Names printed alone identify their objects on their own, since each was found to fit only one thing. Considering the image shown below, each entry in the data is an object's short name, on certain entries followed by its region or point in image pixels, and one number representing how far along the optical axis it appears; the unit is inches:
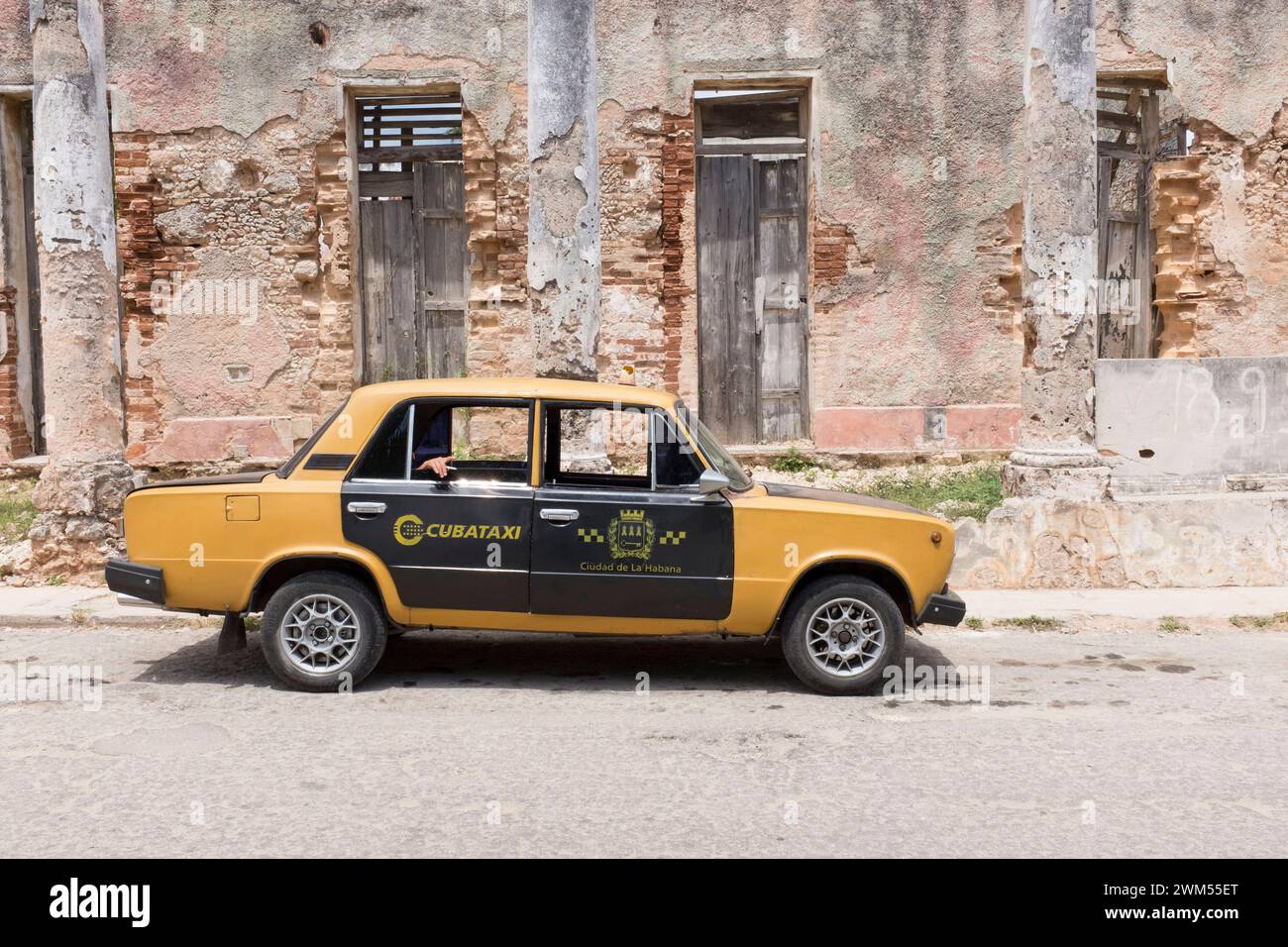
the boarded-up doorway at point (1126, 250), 508.1
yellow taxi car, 222.5
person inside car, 229.3
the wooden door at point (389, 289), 491.2
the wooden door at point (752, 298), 488.4
